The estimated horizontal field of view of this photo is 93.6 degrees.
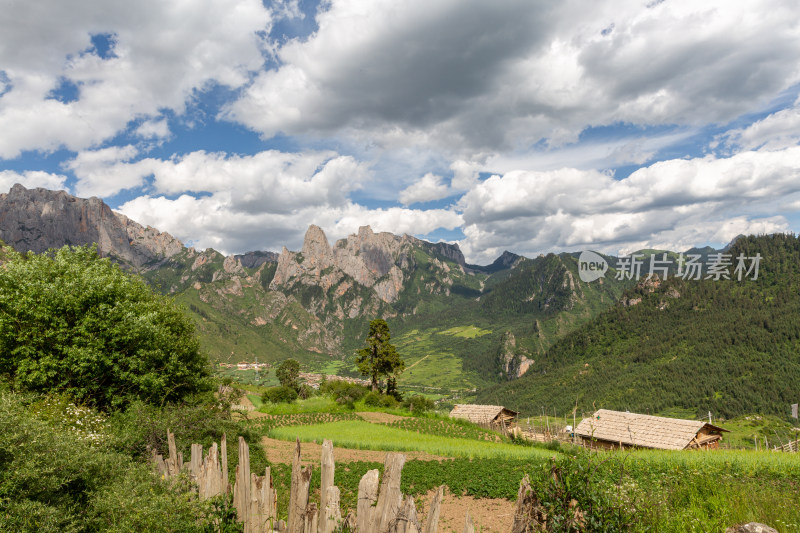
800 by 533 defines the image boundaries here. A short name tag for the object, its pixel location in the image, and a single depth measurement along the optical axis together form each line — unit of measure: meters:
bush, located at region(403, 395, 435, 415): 40.19
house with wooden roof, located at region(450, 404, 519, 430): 40.47
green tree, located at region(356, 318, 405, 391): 44.88
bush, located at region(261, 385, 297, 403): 47.53
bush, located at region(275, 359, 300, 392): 79.50
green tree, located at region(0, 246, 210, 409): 14.74
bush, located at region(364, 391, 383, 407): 41.83
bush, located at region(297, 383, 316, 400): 60.75
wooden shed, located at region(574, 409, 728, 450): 30.89
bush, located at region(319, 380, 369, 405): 41.88
